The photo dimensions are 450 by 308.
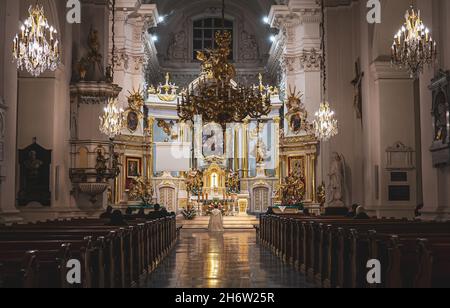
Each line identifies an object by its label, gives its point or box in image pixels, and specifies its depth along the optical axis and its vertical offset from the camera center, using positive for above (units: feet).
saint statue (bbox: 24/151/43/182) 47.03 +2.18
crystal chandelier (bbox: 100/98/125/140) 50.21 +6.02
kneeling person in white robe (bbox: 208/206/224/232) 67.87 -3.09
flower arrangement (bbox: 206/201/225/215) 86.56 -1.78
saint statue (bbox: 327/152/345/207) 56.90 +1.04
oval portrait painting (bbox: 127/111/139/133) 88.94 +10.42
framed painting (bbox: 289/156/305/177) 85.57 +3.84
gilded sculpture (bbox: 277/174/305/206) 83.51 +0.34
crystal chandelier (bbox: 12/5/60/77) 30.22 +7.26
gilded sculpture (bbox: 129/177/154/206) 87.71 +0.54
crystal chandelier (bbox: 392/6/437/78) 32.01 +7.60
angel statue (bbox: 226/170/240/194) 98.84 +1.84
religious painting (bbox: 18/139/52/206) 47.09 +1.44
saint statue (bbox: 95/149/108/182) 52.24 +2.34
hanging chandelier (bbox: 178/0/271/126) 51.16 +7.88
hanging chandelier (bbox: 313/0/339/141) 54.70 +6.21
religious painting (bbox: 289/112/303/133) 86.02 +9.92
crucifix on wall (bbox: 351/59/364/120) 55.06 +9.22
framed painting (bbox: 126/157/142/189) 89.32 +3.63
